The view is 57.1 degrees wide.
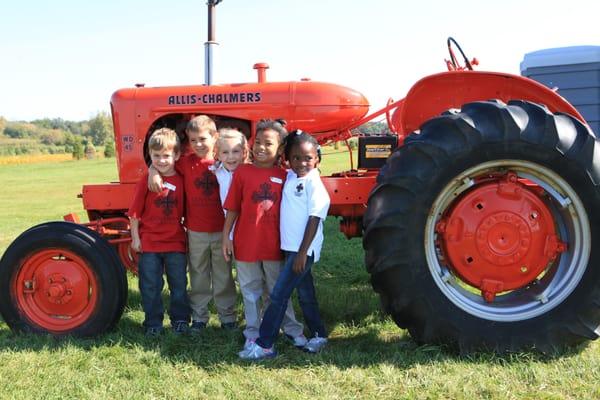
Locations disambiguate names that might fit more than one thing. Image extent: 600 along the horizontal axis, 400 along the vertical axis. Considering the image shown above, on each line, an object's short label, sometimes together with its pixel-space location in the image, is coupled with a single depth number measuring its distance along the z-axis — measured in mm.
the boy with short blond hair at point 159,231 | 3266
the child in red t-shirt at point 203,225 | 3346
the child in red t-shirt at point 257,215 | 3055
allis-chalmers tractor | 2746
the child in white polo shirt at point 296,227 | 2941
